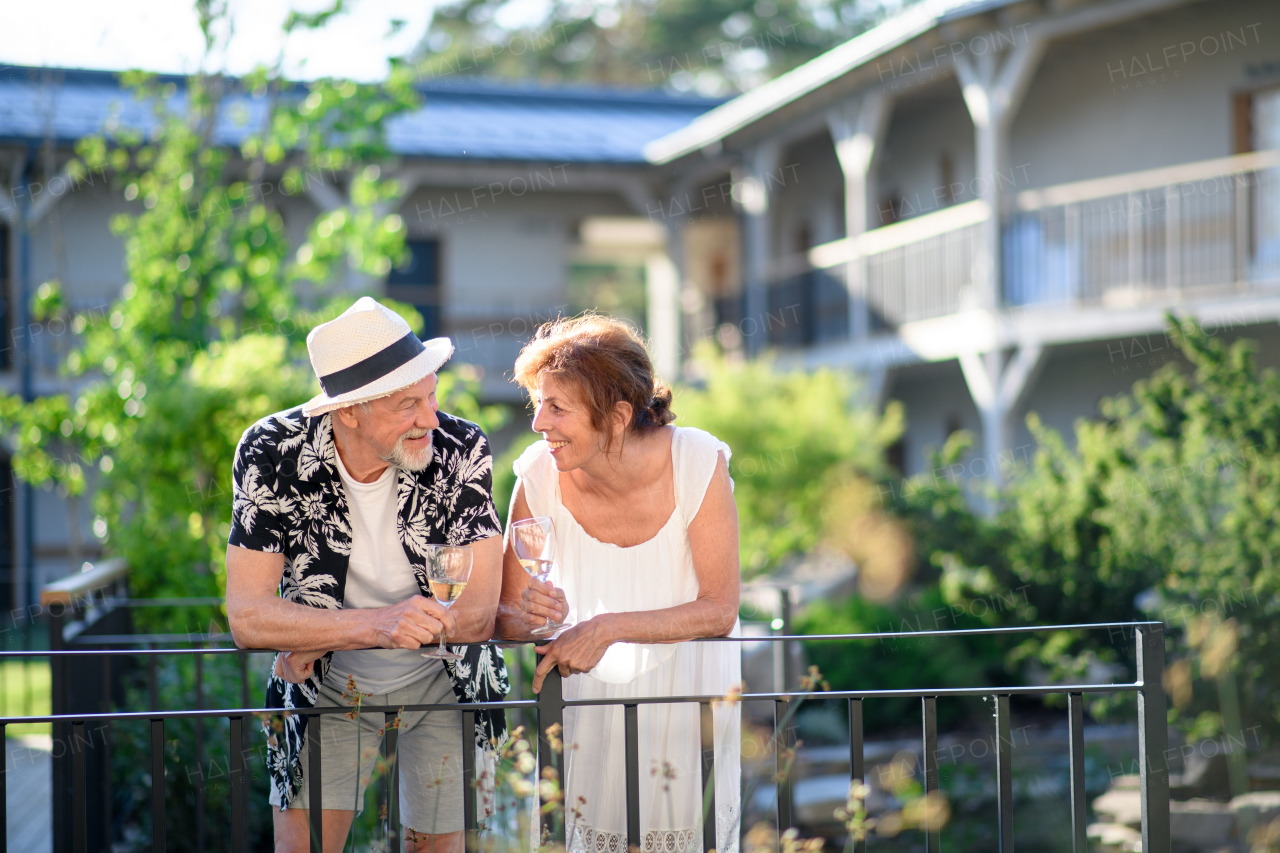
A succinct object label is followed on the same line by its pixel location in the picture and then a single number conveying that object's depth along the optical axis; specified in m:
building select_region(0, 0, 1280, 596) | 10.39
